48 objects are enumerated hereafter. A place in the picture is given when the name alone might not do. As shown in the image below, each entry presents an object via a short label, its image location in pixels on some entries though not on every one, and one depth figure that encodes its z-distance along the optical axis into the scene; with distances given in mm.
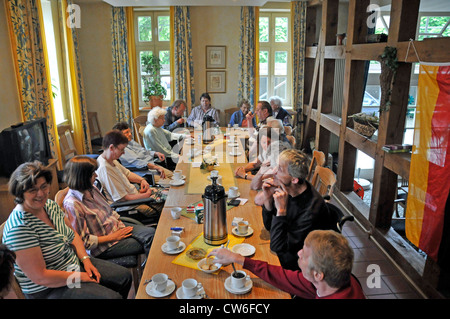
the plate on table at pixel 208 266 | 1858
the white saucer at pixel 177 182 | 3164
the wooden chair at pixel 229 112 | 7035
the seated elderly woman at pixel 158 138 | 4539
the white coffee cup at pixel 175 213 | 2496
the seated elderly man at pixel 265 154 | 3068
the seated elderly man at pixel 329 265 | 1442
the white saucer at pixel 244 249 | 2039
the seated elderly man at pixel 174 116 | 5527
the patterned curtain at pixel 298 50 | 6523
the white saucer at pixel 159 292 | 1687
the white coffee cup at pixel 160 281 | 1693
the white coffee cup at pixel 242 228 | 2262
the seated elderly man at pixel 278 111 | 5781
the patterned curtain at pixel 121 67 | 6398
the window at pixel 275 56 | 6988
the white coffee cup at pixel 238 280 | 1724
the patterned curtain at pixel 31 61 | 4281
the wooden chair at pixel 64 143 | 5348
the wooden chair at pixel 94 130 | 6629
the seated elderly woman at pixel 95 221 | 2354
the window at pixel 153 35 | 6750
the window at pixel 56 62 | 5646
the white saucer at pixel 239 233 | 2252
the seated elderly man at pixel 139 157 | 3878
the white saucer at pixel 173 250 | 2051
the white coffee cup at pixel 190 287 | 1664
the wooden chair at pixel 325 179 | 2908
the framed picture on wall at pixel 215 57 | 6809
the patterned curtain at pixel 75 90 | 5855
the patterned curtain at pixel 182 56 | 6453
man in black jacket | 2021
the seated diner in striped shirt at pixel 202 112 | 5949
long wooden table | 1734
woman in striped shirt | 1828
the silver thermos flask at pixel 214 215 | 2064
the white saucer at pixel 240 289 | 1704
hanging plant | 3373
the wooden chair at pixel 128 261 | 2504
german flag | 2688
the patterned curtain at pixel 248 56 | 6555
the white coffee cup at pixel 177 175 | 3266
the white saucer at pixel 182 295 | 1669
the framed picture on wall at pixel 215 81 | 6930
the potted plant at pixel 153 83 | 6543
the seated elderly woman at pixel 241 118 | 5945
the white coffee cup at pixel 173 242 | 2074
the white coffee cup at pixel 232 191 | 2863
